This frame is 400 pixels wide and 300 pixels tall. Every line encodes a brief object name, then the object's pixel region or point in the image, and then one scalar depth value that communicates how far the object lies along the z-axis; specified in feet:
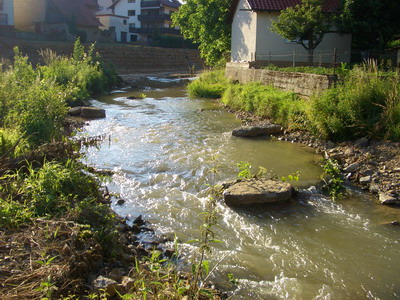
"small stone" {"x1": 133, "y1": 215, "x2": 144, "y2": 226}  20.67
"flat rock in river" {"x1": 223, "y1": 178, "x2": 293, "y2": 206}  23.38
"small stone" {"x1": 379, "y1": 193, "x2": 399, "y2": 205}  24.04
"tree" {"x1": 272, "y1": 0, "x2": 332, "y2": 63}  61.93
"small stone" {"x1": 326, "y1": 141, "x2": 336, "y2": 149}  34.67
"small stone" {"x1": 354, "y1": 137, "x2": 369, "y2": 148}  32.35
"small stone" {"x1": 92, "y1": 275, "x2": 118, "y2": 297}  13.36
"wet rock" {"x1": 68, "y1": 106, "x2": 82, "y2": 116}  52.07
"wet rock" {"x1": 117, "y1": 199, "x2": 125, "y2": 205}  23.48
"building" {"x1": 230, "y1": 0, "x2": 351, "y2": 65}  73.97
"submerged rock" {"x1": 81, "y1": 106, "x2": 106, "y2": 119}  51.13
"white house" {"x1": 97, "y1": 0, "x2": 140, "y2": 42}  190.39
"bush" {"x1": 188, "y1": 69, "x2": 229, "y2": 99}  73.72
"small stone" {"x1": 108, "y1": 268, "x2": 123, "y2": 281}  14.52
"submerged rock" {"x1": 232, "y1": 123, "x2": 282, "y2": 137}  40.96
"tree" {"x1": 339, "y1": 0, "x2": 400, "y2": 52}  61.93
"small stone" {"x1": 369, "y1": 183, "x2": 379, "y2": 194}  25.76
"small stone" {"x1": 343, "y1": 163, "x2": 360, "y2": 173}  29.32
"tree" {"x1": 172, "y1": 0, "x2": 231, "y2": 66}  88.69
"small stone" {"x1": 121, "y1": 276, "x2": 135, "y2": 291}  13.56
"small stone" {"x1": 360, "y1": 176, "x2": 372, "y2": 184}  27.06
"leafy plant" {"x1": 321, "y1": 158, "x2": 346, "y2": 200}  25.75
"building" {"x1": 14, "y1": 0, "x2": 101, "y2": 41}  144.77
